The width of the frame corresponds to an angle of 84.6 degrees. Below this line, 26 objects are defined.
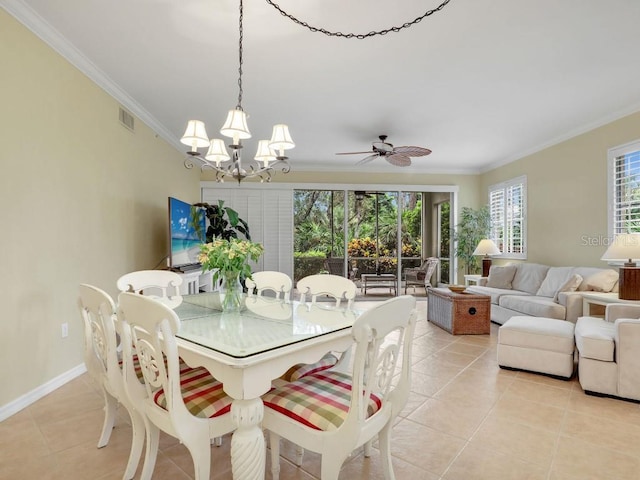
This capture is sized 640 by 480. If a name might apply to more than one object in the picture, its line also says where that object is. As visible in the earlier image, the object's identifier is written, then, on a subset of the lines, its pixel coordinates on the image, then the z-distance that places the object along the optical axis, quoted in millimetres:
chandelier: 2197
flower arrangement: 2012
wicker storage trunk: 4418
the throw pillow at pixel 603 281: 3898
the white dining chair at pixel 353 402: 1274
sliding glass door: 7035
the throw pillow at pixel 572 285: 4094
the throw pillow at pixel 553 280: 4570
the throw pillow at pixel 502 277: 5418
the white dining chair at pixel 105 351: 1625
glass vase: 2091
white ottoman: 2957
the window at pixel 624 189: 3996
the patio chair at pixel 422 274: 6941
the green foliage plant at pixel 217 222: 5258
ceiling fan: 4273
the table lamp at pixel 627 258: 3300
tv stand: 4348
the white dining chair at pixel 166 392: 1308
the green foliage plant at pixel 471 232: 6637
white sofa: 3906
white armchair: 2527
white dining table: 1298
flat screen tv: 4277
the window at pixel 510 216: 5883
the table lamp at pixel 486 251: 5895
